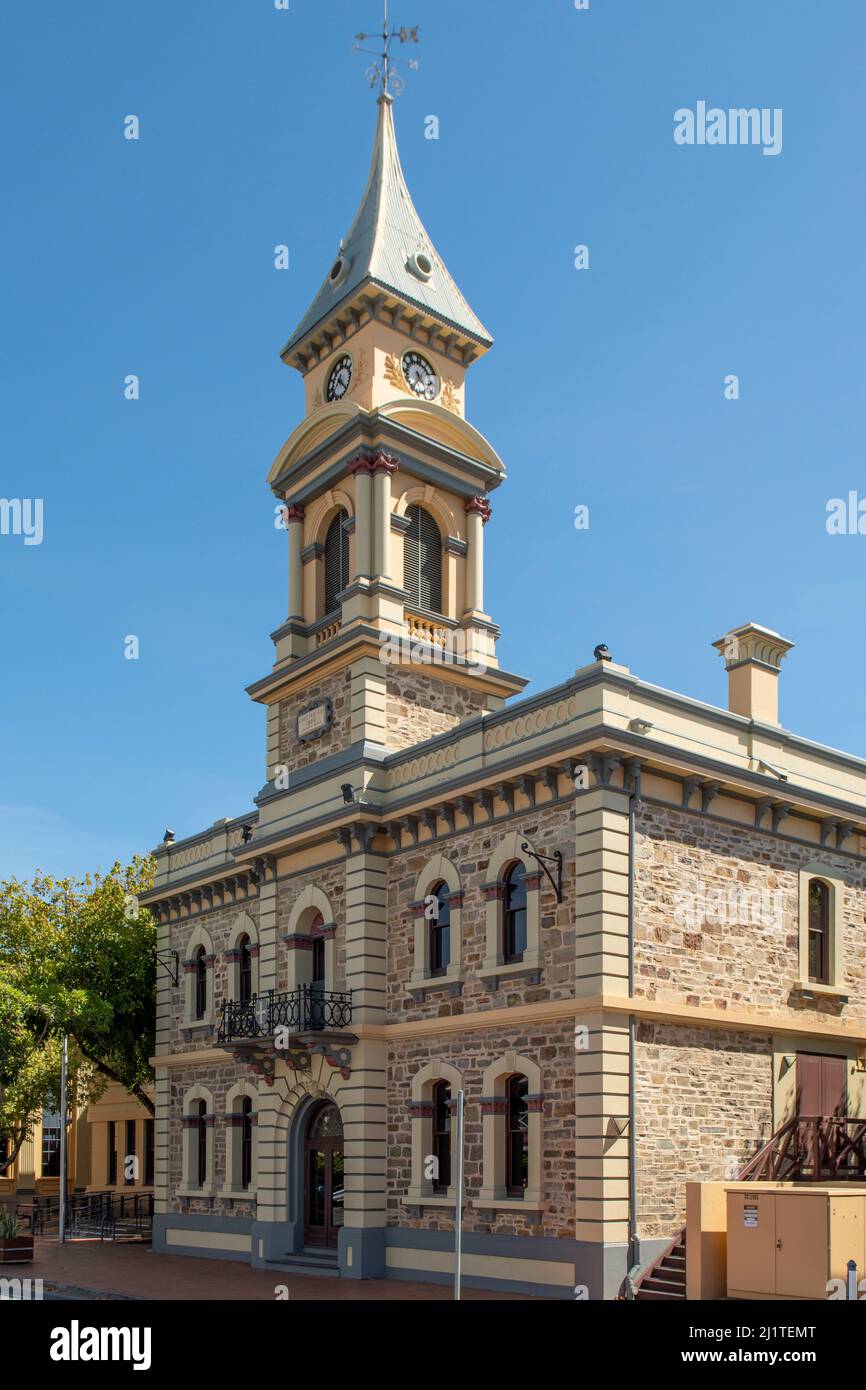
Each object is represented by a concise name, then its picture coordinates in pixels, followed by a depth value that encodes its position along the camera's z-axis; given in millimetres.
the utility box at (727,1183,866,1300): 17203
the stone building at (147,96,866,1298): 21312
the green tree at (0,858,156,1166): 36344
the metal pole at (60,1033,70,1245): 33312
